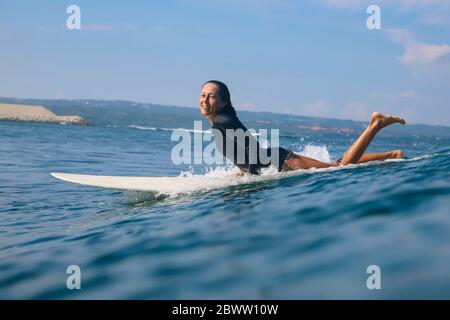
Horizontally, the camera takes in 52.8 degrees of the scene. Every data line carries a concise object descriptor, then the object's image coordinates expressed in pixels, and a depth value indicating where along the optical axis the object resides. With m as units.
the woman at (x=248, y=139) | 7.12
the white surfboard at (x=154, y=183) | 7.79
